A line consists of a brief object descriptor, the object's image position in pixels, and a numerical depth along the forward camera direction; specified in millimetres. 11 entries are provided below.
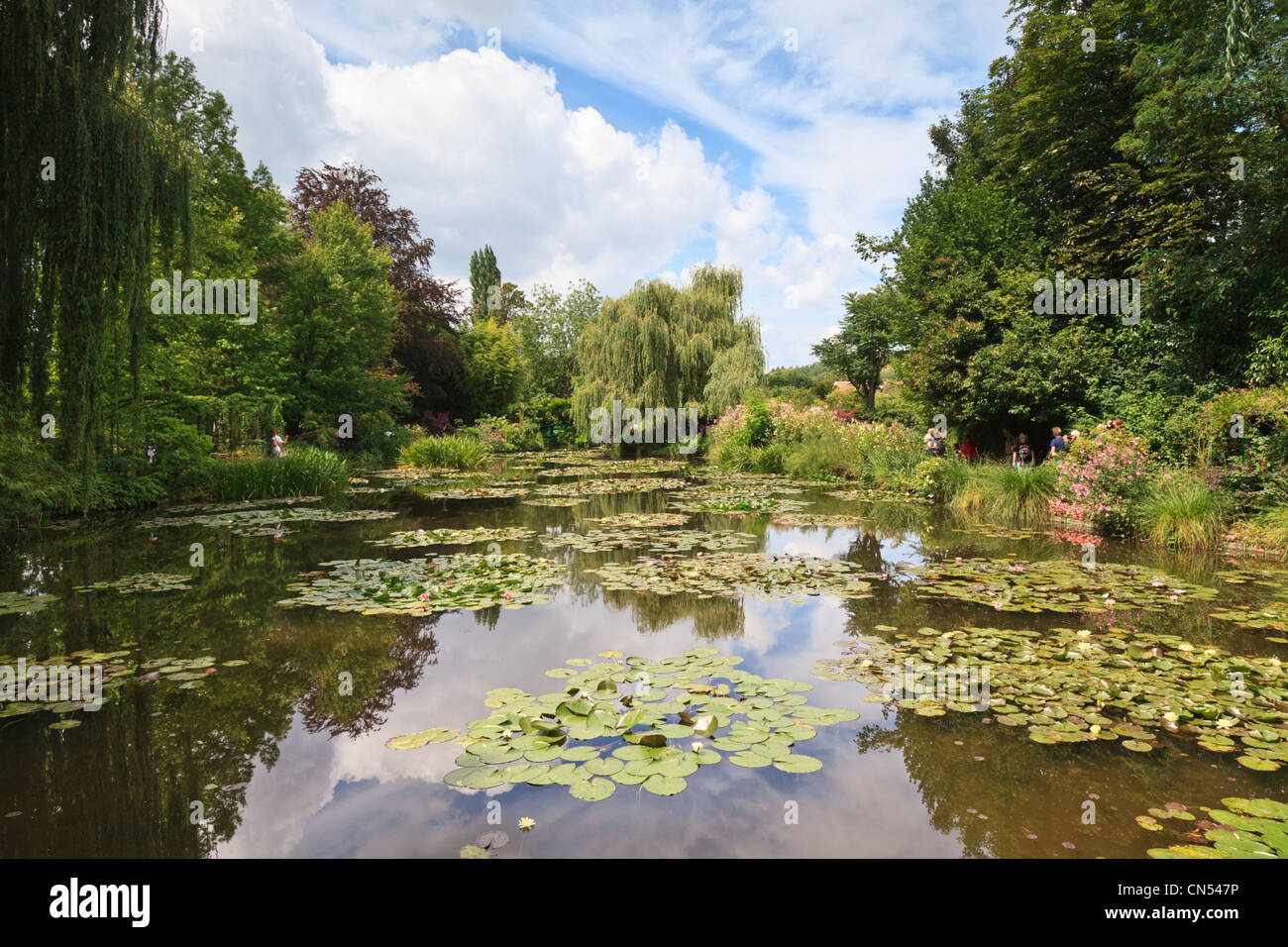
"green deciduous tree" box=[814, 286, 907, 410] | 31375
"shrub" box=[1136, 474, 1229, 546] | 7406
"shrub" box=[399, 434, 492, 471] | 19641
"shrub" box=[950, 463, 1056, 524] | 9367
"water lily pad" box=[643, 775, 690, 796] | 2453
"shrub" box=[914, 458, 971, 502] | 11352
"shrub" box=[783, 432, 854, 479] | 15492
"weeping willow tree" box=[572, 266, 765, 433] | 20797
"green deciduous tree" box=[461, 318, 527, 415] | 31953
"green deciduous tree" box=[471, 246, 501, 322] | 52156
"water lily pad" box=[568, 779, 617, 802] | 2436
